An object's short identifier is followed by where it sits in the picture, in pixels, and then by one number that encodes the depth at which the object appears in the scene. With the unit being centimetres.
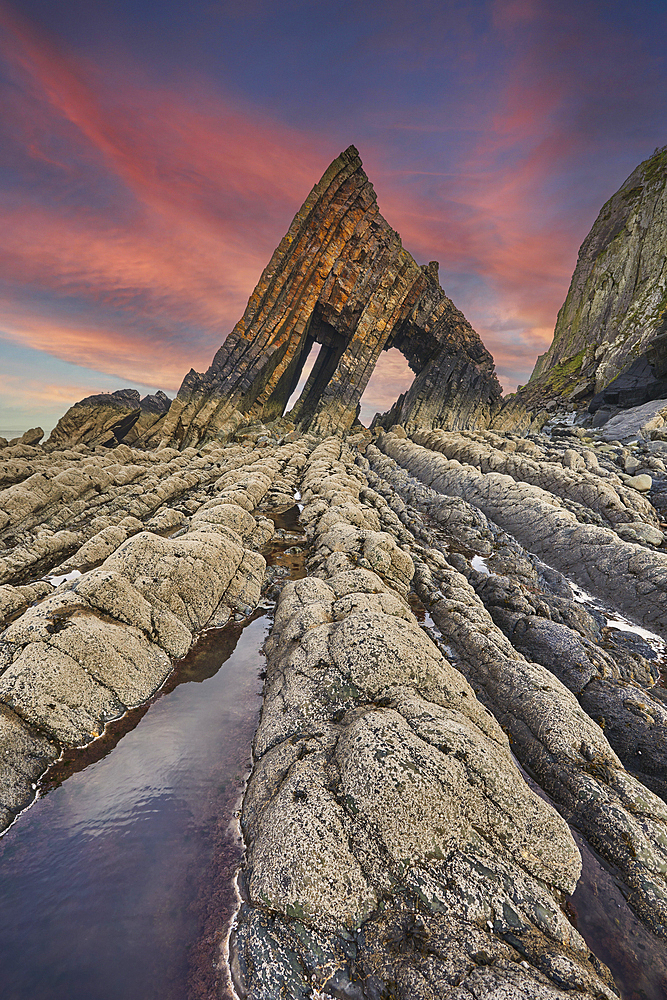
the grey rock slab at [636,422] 4156
